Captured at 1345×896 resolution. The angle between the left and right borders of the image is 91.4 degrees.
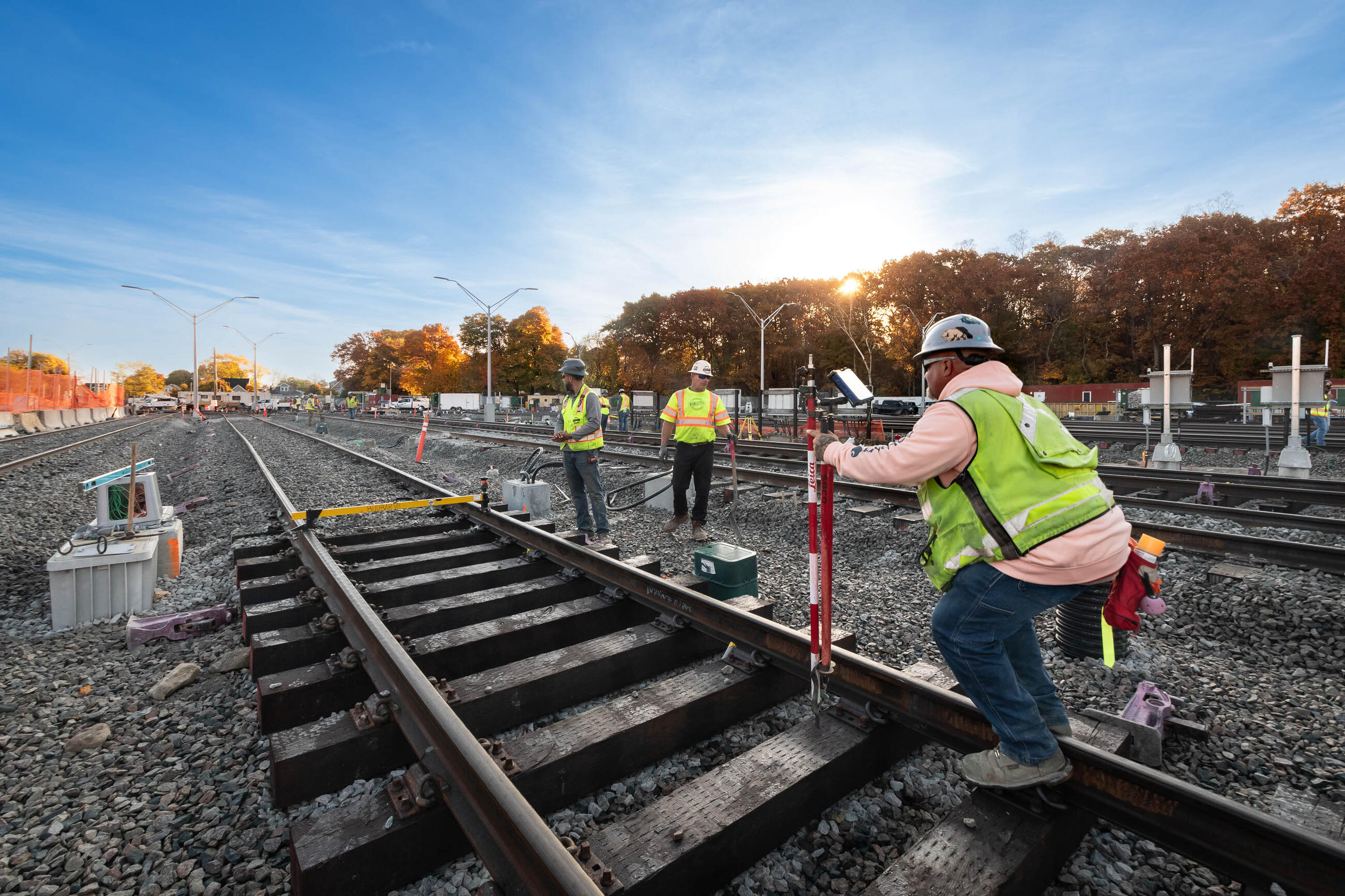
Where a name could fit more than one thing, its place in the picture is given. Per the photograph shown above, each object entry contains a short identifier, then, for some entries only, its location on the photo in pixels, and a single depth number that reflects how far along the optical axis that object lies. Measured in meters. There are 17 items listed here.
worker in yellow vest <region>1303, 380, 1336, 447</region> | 14.94
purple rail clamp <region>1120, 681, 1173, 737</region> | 2.91
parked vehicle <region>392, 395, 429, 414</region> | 55.41
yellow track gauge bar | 6.12
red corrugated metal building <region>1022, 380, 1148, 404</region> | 41.38
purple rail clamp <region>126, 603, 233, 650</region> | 4.30
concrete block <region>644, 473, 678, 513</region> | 8.75
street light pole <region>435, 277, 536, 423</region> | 33.94
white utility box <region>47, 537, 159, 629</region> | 4.64
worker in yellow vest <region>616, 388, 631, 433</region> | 23.38
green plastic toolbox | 4.52
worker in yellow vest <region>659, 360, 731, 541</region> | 7.50
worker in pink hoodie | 2.09
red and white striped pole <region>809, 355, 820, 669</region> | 2.68
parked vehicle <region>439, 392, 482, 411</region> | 63.41
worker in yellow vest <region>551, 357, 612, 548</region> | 7.23
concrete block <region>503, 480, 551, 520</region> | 7.41
